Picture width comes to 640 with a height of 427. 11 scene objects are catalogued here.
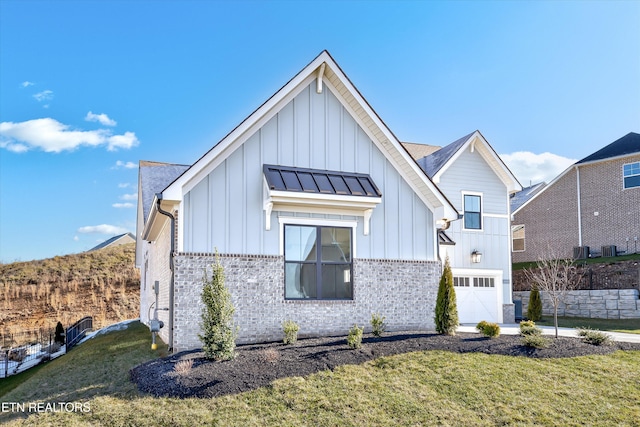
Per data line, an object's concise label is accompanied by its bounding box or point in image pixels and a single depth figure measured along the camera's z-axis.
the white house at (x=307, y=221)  11.13
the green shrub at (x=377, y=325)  11.68
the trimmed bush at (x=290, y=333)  10.94
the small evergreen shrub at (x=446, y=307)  11.90
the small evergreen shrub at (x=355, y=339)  10.31
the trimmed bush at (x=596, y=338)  11.91
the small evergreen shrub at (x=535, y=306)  19.94
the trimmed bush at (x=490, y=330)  11.82
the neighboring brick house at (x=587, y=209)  24.47
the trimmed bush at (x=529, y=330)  12.03
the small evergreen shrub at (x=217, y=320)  9.45
